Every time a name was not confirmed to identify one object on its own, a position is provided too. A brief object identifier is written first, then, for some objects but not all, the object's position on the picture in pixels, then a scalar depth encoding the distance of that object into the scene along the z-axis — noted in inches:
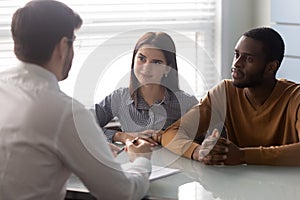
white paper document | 100.3
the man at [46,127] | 84.0
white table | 93.4
